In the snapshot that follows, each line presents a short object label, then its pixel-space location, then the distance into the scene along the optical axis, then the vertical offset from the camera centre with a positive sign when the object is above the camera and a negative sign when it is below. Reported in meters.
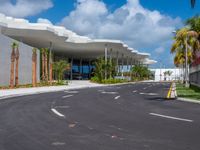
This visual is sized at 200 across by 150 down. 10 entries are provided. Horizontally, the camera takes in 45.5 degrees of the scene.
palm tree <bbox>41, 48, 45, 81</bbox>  37.27 +2.94
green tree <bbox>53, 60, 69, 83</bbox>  42.89 +1.60
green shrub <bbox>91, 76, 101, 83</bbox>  49.10 -0.86
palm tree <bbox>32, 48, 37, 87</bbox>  32.68 +1.38
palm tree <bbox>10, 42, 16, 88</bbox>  29.17 +1.03
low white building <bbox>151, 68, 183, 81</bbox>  104.36 +0.85
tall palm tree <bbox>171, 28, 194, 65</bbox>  40.12 +5.33
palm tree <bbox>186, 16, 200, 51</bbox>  26.33 +5.79
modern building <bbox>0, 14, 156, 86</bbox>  34.73 +6.56
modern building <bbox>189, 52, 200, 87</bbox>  32.54 +1.10
